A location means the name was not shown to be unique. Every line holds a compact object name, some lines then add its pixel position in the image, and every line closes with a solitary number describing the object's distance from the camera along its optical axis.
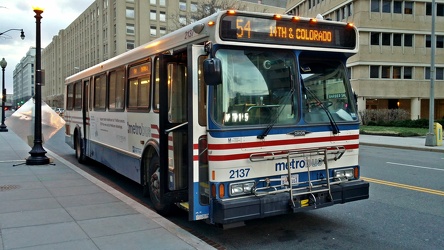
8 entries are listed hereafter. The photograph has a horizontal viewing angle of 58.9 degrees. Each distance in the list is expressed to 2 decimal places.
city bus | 5.13
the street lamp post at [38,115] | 11.66
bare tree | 36.50
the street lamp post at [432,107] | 19.21
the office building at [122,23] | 77.25
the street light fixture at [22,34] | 26.92
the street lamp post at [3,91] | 28.21
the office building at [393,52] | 40.47
